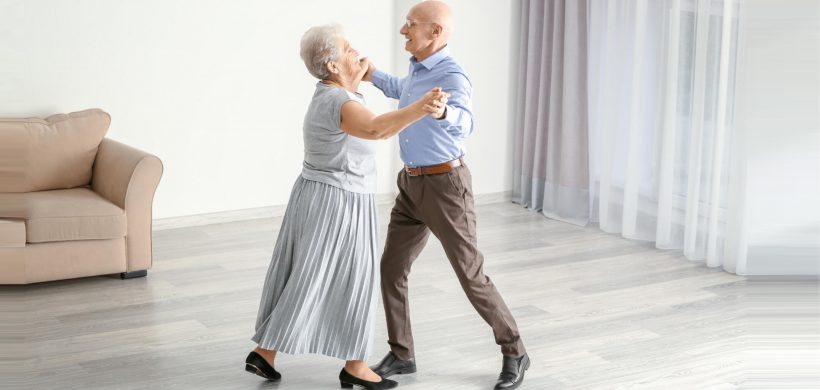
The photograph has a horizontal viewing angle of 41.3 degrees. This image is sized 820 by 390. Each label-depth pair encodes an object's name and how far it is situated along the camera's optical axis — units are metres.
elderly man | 3.94
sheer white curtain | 5.75
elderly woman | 3.94
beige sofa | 5.32
